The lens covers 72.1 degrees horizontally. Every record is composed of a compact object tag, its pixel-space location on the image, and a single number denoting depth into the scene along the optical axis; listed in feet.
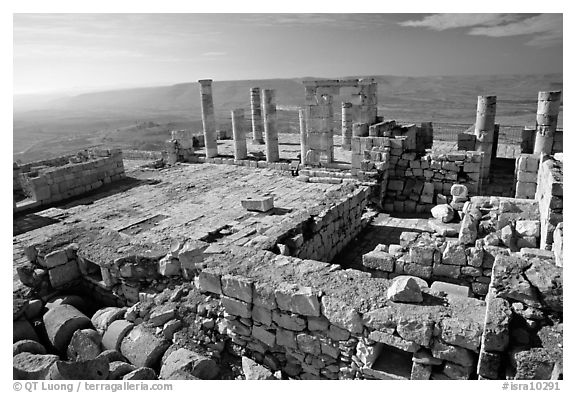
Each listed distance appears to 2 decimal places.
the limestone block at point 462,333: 12.45
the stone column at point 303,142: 58.49
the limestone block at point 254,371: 16.07
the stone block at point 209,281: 17.65
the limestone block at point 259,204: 38.99
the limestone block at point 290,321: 15.55
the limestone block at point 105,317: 19.67
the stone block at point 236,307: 16.78
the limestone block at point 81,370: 14.57
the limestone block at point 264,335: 16.37
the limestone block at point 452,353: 12.66
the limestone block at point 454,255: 21.57
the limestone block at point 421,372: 13.23
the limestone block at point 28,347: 17.92
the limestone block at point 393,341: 13.30
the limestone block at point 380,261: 22.62
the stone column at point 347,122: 68.13
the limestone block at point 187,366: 15.97
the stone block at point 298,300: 15.03
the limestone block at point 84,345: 18.31
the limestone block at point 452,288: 18.80
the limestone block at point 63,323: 19.27
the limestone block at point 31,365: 15.78
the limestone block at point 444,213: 31.53
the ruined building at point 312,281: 13.15
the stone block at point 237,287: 16.52
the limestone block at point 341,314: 14.19
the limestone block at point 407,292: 14.32
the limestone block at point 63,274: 22.47
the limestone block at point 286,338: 15.81
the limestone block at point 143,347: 17.35
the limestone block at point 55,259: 22.35
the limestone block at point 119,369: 15.67
